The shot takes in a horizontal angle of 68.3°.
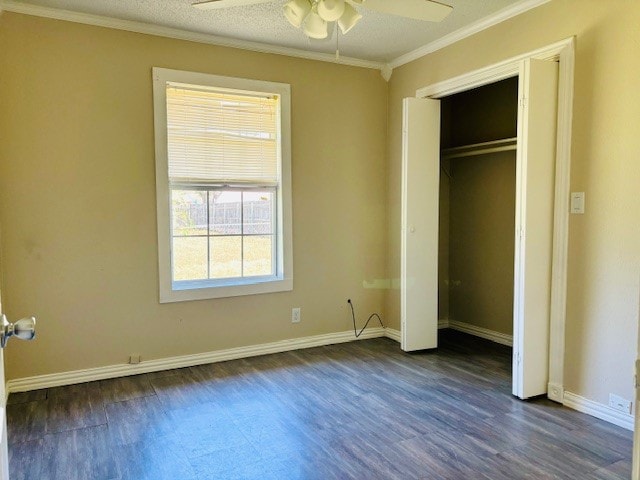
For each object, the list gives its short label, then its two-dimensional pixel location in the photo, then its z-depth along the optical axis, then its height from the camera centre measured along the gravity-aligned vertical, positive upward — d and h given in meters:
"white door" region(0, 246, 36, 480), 1.08 -0.27
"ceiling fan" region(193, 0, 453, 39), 2.10 +0.98
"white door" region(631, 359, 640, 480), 0.92 -0.44
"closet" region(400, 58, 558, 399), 2.95 +0.06
